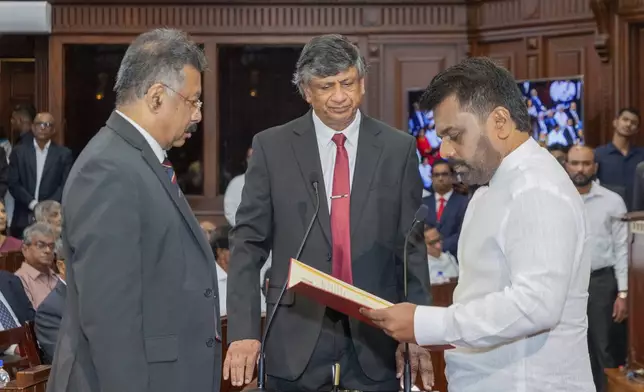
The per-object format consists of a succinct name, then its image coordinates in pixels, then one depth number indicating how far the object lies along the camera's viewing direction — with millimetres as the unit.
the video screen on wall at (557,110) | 7609
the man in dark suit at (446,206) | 7000
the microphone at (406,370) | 2624
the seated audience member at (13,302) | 5016
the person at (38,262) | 5599
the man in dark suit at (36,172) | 8266
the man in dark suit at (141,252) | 2250
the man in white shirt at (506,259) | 2092
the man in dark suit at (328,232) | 2982
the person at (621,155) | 7160
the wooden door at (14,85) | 11070
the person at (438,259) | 6418
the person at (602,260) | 6160
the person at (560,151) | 6727
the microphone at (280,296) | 2811
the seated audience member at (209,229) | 6364
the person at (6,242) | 6711
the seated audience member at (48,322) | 4340
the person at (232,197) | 8070
